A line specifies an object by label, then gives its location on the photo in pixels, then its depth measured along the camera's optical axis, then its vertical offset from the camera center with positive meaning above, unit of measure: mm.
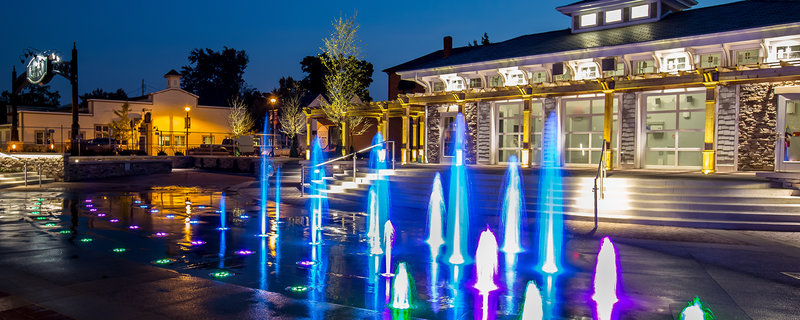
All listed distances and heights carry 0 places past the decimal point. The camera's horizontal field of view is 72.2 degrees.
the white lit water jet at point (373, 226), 9688 -1700
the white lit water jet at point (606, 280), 6340 -1578
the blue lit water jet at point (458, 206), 9628 -1598
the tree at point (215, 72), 98812 +14133
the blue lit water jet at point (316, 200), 11766 -1657
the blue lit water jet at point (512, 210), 10242 -1629
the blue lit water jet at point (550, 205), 8930 -1441
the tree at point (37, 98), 81575 +8160
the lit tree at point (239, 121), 54906 +3058
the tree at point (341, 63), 32750 +5350
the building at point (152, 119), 48312 +2897
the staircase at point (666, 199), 12398 -1232
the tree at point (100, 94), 82862 +8810
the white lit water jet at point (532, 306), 5781 -1657
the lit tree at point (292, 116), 53000 +3426
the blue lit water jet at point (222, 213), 12023 -1665
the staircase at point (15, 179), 22922 -1284
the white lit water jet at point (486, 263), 7037 -1478
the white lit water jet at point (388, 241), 8319 -1431
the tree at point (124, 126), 46438 +1991
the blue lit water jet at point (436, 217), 10316 -1612
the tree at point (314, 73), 69375 +9813
